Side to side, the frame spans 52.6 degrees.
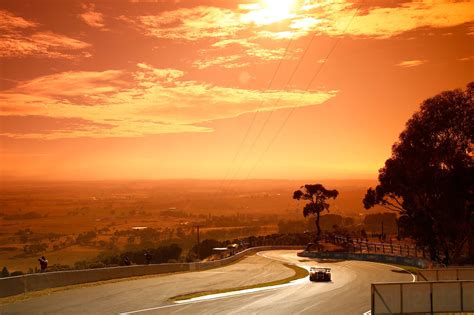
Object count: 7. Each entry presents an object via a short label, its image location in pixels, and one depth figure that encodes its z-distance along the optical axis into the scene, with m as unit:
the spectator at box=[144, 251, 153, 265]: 47.65
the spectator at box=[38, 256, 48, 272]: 33.94
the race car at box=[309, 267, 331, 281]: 38.53
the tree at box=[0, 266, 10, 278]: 46.43
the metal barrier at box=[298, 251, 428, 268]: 50.34
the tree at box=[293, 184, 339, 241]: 102.00
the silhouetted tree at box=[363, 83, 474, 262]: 44.53
